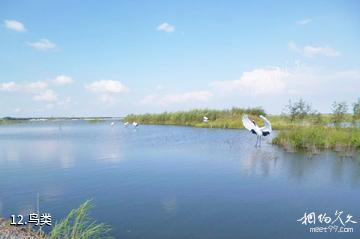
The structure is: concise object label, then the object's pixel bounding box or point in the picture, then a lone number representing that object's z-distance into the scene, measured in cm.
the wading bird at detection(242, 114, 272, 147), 1975
